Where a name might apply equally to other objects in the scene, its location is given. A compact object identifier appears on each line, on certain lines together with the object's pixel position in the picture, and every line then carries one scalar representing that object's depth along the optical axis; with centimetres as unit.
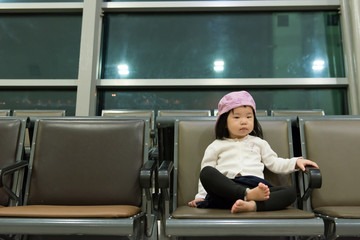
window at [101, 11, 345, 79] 347
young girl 105
